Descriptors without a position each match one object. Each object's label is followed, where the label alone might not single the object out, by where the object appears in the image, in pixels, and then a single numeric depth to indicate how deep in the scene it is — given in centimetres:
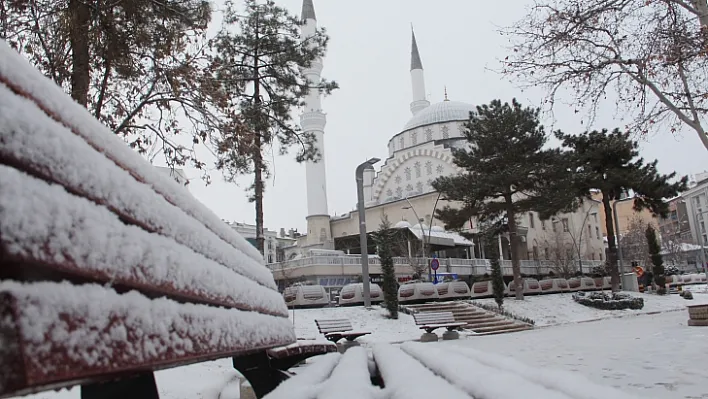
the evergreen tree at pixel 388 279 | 1786
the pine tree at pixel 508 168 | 2466
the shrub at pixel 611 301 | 2414
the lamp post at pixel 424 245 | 3209
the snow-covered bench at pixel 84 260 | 67
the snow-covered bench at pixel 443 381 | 134
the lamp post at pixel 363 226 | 1789
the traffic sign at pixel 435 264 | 2164
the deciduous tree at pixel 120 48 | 612
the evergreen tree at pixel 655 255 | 3434
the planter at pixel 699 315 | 1234
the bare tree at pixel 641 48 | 795
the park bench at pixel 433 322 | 1447
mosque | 4644
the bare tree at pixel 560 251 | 4141
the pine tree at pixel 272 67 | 1678
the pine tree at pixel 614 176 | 2889
